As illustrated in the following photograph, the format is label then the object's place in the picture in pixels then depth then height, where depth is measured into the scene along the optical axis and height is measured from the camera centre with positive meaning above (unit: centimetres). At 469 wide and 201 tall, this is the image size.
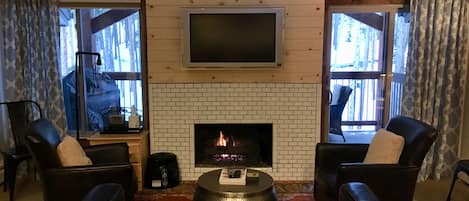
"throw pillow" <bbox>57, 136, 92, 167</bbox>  308 -65
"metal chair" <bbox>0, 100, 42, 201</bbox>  379 -65
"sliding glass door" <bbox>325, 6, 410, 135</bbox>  446 +18
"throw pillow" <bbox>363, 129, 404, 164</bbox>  314 -61
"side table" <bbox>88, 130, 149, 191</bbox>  401 -73
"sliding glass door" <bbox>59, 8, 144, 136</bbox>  444 +9
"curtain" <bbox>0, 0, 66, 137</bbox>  411 +19
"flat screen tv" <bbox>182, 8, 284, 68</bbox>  407 +36
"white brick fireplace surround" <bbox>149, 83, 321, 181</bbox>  430 -44
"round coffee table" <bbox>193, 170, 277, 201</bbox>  288 -87
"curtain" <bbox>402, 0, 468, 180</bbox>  415 -1
